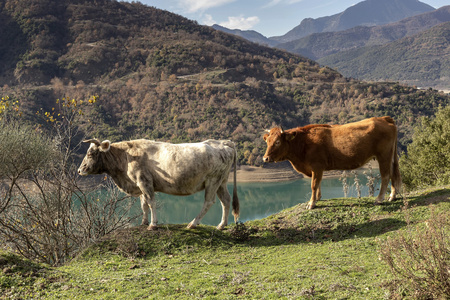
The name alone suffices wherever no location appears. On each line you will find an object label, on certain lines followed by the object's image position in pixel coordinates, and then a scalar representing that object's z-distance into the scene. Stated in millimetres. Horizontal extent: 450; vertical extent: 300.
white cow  7918
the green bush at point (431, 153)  19016
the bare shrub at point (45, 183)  8422
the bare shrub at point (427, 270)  3725
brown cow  8727
